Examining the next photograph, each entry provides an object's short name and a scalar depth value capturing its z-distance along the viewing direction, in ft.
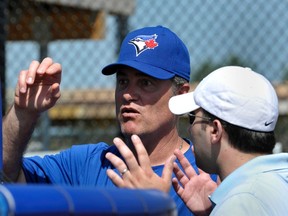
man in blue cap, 20.98
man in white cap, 16.11
